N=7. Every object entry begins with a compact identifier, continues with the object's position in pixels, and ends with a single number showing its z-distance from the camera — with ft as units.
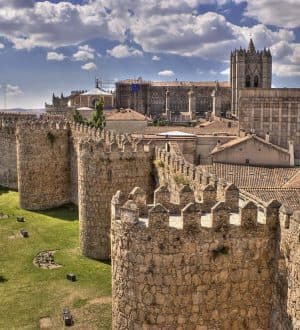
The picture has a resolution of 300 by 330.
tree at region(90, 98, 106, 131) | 163.55
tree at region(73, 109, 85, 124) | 172.72
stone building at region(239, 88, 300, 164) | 197.47
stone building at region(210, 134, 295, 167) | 112.47
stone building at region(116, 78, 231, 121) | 344.69
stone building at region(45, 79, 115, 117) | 297.04
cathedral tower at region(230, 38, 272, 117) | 360.89
